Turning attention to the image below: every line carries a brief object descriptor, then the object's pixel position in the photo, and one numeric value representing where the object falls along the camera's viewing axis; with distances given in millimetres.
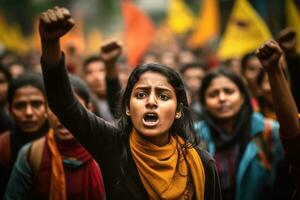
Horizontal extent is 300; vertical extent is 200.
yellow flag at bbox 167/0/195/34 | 10344
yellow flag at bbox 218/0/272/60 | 6113
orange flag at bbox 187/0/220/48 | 9125
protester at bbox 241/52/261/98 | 5797
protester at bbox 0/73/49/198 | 3979
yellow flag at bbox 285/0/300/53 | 5555
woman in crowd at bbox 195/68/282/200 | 3895
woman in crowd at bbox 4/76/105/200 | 3217
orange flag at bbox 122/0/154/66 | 7988
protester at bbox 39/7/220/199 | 2475
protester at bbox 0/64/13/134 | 4758
